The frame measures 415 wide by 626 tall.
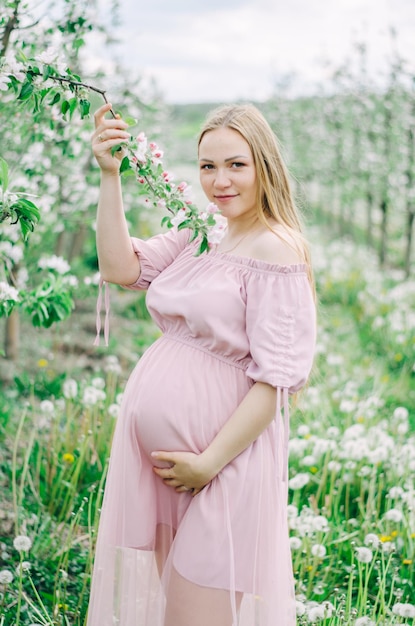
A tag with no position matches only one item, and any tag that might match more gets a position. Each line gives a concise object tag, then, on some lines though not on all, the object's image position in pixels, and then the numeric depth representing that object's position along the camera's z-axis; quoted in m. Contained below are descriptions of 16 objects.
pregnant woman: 1.85
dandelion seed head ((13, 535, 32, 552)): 2.36
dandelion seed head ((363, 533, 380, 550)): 2.64
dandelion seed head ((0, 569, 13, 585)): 2.40
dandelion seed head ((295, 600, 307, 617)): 2.28
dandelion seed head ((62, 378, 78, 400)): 3.75
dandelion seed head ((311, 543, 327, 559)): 2.76
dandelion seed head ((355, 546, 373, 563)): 2.53
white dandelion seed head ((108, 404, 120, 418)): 3.49
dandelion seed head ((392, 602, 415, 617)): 2.36
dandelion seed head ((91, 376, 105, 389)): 3.85
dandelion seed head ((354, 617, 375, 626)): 2.28
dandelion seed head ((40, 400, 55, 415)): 3.49
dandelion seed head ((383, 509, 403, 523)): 2.99
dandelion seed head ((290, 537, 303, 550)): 2.74
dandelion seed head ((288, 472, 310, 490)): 3.04
